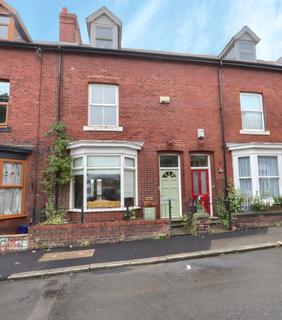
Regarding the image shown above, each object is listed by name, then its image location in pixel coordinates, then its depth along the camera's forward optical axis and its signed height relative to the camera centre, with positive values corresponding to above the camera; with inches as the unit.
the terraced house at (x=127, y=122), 384.8 +119.4
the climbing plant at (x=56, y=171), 377.4 +32.3
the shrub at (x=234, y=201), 407.8 -17.8
